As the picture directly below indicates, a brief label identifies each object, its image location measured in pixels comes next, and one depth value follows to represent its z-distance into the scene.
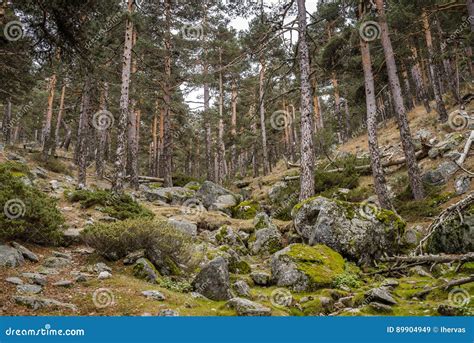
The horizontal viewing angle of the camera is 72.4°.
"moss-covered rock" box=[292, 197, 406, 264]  8.62
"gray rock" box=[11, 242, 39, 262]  6.43
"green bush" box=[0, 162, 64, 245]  6.40
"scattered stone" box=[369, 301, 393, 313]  5.20
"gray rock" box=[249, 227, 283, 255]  10.47
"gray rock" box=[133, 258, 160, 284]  6.39
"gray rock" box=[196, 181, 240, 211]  17.27
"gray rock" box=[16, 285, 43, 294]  4.93
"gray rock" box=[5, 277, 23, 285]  5.12
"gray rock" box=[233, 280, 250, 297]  6.19
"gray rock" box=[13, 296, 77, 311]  4.48
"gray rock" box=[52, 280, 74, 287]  5.41
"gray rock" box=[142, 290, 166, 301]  5.32
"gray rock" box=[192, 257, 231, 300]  5.93
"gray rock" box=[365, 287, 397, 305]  5.49
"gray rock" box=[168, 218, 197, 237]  11.07
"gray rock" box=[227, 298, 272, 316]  5.01
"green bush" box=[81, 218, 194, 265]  7.09
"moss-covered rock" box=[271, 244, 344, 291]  6.80
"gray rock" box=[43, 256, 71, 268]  6.41
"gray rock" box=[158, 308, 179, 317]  4.62
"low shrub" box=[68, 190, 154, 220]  11.28
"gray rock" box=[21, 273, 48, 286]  5.38
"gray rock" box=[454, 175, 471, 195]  11.30
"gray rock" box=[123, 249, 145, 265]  7.00
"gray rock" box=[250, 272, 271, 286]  7.23
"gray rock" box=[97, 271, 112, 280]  6.01
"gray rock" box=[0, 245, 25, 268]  5.86
